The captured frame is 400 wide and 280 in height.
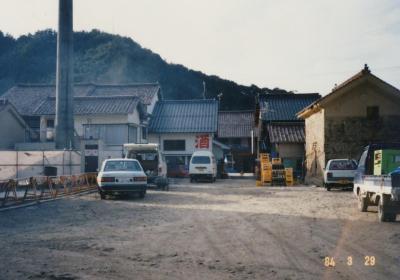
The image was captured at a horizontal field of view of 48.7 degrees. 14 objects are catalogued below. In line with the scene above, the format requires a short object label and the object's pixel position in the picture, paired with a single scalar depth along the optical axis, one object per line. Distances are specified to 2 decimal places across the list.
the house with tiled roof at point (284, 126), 36.16
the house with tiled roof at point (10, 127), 33.88
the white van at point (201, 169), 32.44
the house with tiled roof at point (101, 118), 37.97
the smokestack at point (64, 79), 29.58
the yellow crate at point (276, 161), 29.87
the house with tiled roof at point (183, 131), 43.97
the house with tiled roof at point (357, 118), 27.64
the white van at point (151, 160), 23.06
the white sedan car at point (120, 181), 17.48
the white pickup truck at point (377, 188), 10.57
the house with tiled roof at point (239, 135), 58.38
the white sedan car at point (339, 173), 22.95
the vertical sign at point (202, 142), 43.91
